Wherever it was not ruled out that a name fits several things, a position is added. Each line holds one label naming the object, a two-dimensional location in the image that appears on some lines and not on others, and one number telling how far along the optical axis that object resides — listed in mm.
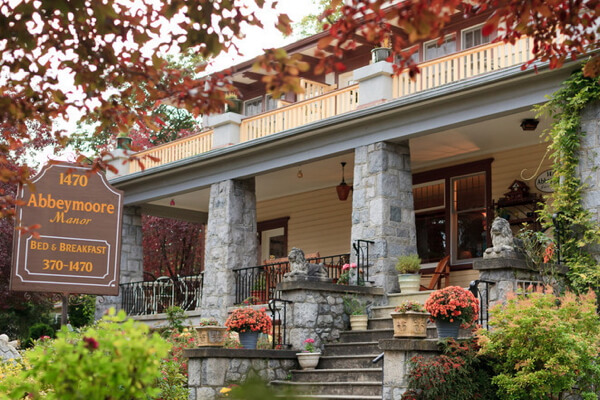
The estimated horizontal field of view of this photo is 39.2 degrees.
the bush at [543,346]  8680
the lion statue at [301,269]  12680
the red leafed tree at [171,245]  26969
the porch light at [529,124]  13227
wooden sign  10031
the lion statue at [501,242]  10219
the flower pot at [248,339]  11656
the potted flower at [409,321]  9398
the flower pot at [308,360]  11594
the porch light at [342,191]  17203
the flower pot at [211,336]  10977
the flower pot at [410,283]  13125
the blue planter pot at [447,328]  9680
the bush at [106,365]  4297
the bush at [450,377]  8953
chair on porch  15289
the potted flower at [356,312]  12523
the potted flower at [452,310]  9609
